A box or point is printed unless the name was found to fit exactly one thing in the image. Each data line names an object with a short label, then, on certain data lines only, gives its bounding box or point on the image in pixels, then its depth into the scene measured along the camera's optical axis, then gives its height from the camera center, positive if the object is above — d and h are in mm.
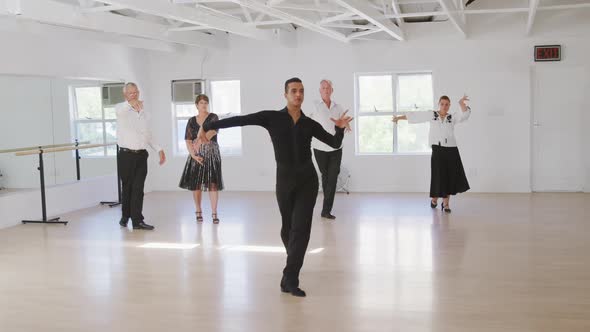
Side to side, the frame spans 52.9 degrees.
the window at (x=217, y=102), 10484 +552
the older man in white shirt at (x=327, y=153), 6898 -284
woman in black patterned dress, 6867 -433
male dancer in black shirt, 4117 -207
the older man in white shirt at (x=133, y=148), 6730 -146
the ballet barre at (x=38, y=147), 7355 -123
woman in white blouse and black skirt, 7438 -292
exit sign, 8945 +1081
